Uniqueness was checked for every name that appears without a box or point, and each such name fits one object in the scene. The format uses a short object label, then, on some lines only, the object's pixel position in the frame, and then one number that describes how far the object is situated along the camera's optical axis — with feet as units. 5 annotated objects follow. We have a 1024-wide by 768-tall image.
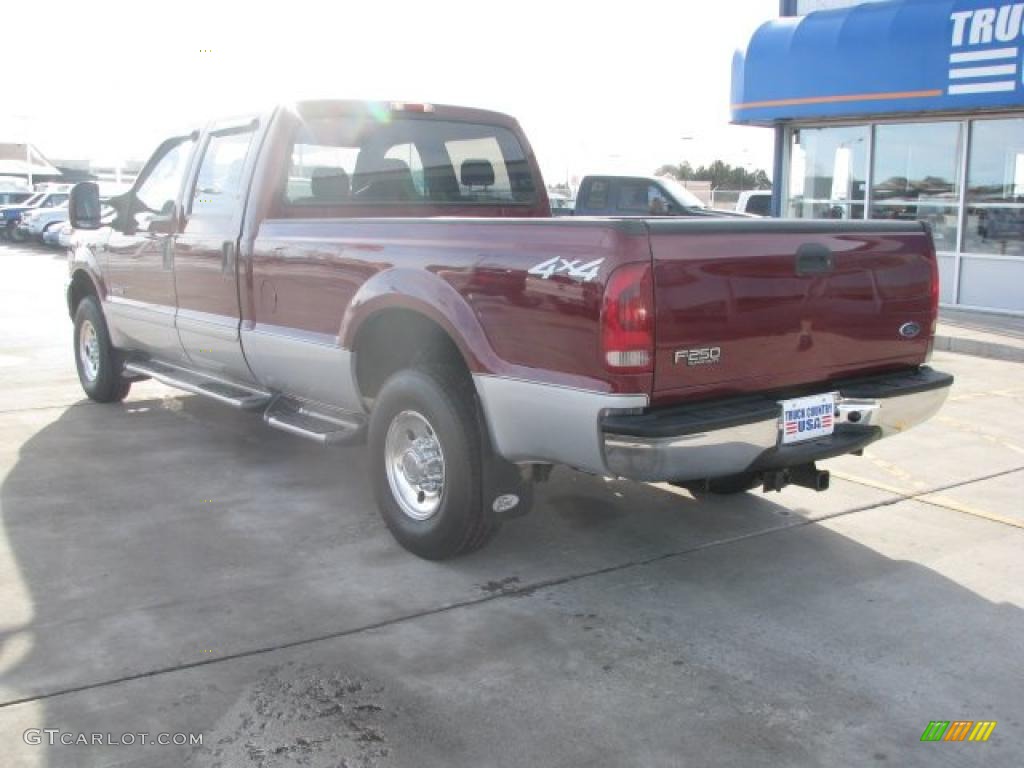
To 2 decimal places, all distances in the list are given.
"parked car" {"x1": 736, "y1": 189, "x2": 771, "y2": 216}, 61.00
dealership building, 42.39
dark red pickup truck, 12.51
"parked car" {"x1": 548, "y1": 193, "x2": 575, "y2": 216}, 65.48
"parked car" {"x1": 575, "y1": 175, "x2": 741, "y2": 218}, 50.93
